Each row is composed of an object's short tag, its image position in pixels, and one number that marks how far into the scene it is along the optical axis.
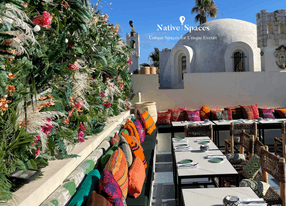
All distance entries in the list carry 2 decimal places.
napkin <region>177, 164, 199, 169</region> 2.68
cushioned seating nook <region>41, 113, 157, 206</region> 1.56
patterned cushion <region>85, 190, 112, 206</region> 1.51
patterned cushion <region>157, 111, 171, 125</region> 6.71
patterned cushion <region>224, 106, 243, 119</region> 6.89
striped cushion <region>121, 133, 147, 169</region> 3.04
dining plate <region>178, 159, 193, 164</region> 2.82
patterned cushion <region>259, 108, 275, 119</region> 6.77
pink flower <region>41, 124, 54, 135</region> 1.61
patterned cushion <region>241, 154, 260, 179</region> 2.78
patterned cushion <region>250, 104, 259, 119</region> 6.85
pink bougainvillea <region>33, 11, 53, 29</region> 1.47
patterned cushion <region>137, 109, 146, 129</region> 5.10
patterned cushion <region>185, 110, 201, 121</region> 6.64
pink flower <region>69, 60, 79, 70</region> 1.91
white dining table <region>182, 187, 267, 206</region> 1.94
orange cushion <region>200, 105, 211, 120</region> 6.86
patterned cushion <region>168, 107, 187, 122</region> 6.82
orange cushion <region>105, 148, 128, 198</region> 2.10
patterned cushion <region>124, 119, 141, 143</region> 3.91
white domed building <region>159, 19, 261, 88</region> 10.71
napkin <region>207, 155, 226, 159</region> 2.97
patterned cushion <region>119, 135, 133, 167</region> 2.66
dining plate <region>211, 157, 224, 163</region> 2.80
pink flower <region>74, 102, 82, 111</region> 2.14
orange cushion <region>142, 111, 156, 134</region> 5.19
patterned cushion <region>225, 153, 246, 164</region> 3.71
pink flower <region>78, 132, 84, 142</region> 2.36
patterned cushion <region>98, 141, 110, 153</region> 2.72
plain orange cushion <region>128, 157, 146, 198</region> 2.37
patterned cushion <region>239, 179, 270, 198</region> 2.52
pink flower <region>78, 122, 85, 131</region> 2.38
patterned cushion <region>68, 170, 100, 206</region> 1.57
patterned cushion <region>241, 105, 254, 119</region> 6.76
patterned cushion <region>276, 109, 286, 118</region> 6.73
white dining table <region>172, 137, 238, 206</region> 2.46
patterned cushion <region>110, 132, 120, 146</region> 3.07
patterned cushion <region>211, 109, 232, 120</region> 6.70
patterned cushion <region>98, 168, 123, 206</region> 1.63
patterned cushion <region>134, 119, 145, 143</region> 4.45
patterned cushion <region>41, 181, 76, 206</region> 1.42
